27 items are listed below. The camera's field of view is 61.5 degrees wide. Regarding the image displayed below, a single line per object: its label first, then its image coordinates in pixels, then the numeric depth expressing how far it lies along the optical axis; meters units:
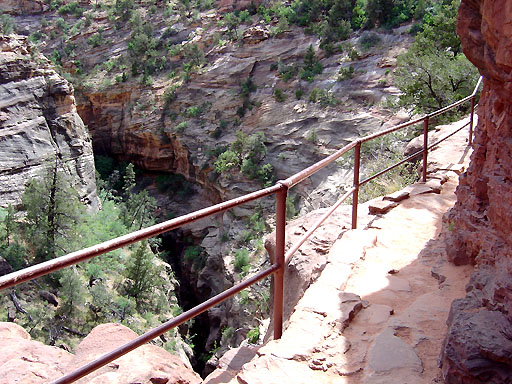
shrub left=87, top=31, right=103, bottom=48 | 32.59
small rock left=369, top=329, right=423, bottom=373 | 2.46
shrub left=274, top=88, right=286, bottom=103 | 23.33
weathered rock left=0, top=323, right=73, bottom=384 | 3.42
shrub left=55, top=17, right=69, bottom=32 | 34.62
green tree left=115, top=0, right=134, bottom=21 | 33.97
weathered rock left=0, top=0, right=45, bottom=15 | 35.28
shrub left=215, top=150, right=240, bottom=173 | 21.92
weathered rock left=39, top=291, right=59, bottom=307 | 12.80
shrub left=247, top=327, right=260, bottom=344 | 7.42
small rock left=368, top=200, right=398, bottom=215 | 5.41
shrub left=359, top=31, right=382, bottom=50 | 22.83
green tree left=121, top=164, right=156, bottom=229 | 22.48
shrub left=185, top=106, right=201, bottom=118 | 26.12
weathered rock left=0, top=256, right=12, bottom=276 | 13.55
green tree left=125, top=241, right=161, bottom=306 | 15.23
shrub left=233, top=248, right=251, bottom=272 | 17.44
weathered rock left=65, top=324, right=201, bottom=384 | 3.19
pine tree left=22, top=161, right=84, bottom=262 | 15.13
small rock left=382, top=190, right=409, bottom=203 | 5.73
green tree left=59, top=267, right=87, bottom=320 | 12.45
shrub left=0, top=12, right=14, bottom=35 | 21.75
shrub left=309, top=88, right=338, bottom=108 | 21.26
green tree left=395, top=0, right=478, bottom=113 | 12.94
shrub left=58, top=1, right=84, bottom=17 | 35.97
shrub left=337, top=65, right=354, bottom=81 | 21.74
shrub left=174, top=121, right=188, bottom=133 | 25.98
